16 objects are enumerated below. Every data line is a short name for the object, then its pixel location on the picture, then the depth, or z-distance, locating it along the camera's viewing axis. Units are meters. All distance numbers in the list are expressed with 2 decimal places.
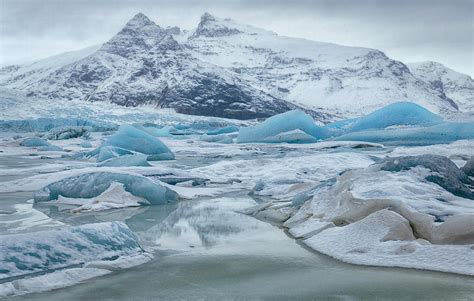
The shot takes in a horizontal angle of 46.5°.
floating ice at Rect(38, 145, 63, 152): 23.41
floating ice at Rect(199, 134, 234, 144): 28.64
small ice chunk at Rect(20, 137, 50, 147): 26.06
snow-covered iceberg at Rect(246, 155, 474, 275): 4.62
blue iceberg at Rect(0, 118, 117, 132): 42.25
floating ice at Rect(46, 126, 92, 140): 33.31
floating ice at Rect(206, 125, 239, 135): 38.14
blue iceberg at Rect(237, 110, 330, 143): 23.72
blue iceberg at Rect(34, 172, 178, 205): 8.37
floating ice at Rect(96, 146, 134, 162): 14.80
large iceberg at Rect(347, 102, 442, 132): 21.83
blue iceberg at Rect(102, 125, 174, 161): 17.09
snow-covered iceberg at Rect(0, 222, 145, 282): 4.24
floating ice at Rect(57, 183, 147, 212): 7.74
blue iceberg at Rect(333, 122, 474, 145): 18.78
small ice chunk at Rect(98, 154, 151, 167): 12.21
